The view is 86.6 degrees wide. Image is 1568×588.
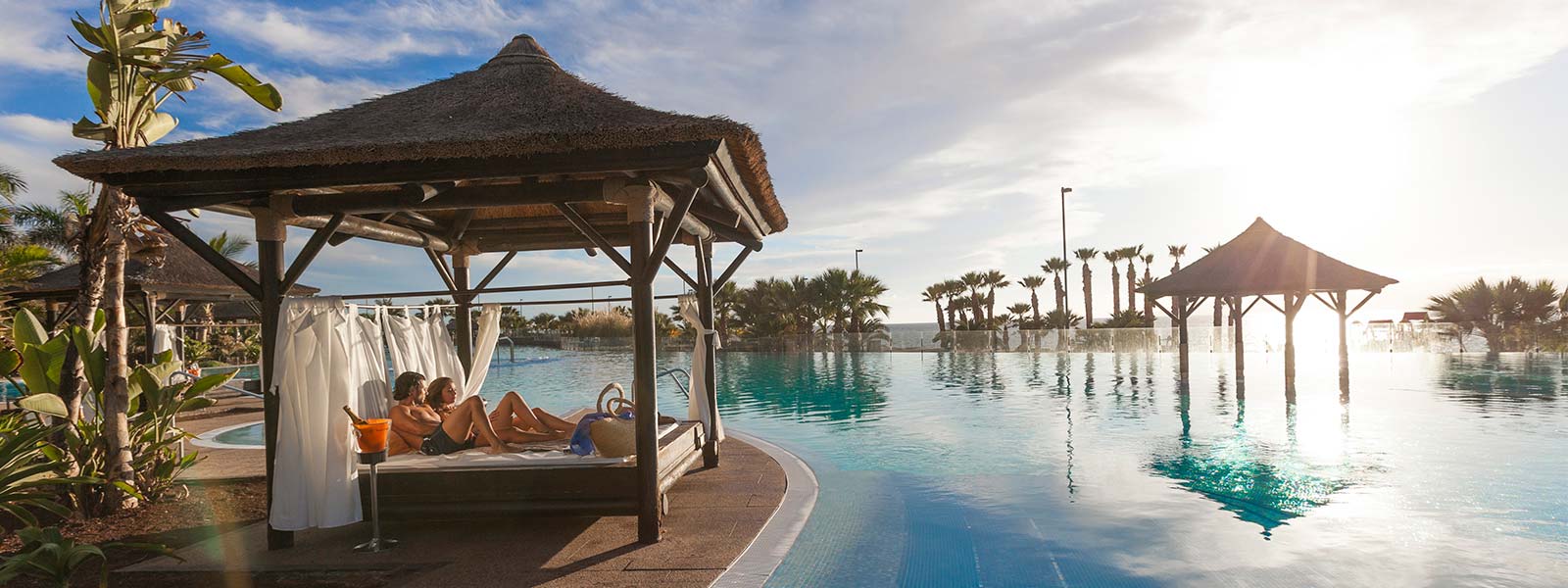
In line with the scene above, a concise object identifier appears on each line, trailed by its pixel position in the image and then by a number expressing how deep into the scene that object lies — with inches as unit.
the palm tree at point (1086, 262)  1916.8
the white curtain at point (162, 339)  517.3
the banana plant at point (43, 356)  254.7
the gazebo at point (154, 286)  574.9
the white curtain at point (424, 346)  316.6
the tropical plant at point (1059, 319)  1588.3
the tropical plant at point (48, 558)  182.7
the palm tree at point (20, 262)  506.6
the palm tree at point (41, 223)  967.4
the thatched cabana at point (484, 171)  211.6
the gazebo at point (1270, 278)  696.4
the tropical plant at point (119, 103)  264.8
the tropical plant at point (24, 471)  209.2
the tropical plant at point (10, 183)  661.3
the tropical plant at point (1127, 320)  1470.2
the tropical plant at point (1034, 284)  1850.4
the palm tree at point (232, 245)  1227.2
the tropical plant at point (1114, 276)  1914.4
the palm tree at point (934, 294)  1699.1
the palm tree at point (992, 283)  1664.6
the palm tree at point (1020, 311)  1745.7
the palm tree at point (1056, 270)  1828.2
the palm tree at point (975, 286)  1670.8
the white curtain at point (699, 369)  318.3
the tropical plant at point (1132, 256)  1890.9
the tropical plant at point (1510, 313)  985.5
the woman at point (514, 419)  287.4
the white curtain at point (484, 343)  361.4
